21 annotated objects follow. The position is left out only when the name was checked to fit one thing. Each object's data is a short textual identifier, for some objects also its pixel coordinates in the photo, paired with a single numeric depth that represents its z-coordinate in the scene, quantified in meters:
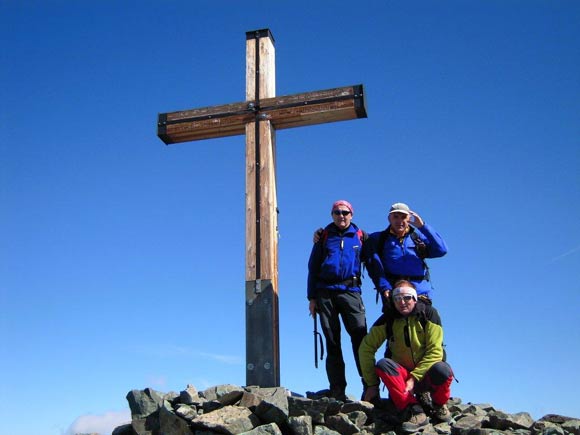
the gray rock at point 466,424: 6.92
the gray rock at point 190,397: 7.60
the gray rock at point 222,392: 7.52
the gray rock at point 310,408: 7.27
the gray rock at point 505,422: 7.16
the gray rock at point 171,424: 7.27
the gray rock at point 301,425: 6.96
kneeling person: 7.36
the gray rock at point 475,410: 7.84
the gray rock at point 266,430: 6.83
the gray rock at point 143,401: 7.84
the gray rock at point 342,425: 7.08
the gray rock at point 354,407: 7.40
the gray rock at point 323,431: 6.91
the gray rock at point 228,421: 7.01
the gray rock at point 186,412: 7.29
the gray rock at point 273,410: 7.17
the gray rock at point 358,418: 7.23
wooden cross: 8.84
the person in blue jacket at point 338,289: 8.30
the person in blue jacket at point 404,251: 8.25
